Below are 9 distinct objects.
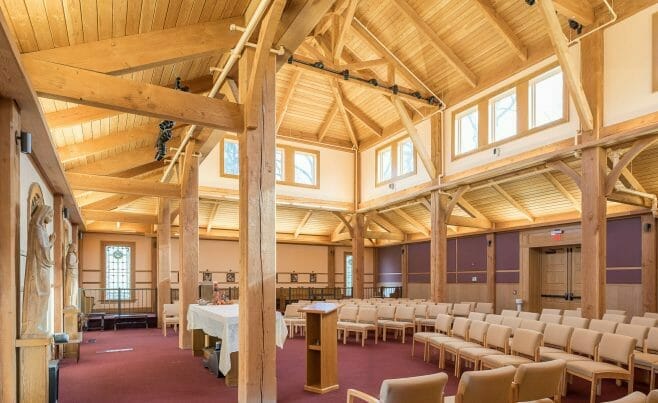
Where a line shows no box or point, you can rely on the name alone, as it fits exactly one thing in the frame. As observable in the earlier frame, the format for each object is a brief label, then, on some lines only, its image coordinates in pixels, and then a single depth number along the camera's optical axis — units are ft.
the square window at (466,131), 36.77
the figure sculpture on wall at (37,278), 14.14
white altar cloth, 18.62
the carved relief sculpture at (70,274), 31.71
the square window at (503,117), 33.55
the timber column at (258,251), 15.71
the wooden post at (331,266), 63.16
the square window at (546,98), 29.96
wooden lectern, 18.84
